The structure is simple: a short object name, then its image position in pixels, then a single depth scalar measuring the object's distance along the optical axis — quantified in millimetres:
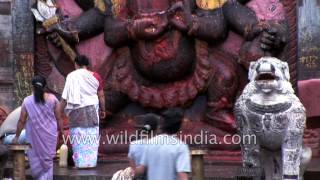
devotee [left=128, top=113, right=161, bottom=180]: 5469
